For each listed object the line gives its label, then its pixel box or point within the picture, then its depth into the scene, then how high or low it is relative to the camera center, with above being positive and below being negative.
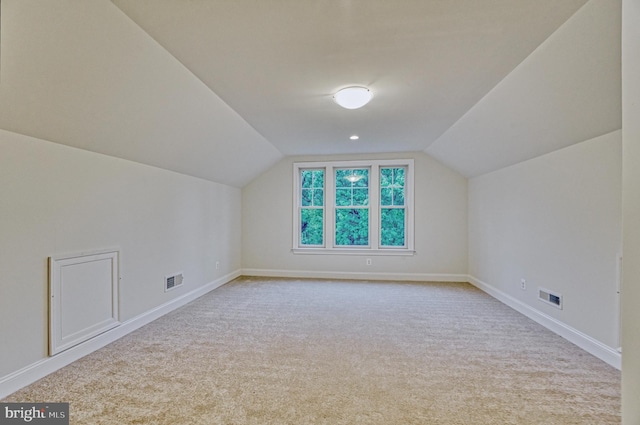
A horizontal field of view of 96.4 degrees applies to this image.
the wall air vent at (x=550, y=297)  2.97 -0.90
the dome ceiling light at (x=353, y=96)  2.61 +1.09
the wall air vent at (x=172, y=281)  3.62 -0.90
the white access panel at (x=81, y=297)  2.24 -0.74
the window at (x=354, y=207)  5.50 +0.12
